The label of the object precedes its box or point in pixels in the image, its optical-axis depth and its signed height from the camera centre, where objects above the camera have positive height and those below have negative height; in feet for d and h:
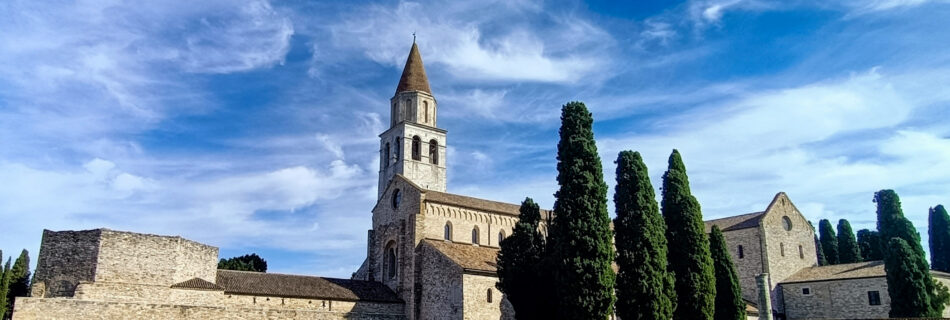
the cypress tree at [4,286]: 125.29 +7.23
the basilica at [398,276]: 109.91 +7.73
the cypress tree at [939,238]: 180.04 +19.07
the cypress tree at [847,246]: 190.80 +18.49
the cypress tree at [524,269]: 97.58 +6.93
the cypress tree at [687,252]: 99.14 +9.19
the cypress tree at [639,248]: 91.66 +9.12
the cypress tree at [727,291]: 110.63 +3.62
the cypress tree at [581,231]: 88.43 +11.24
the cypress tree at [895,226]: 125.41 +19.81
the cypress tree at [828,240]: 194.08 +20.40
